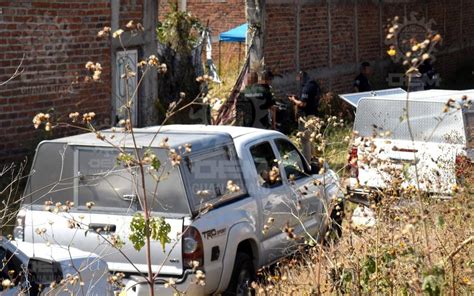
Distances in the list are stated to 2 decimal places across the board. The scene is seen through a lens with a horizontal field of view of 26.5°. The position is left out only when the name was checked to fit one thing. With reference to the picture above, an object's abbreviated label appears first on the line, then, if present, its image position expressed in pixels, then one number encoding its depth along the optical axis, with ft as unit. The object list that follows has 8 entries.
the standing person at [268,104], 62.08
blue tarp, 81.61
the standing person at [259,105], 62.13
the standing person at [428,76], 85.34
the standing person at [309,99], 63.41
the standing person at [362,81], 77.05
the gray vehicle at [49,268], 25.74
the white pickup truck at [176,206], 30.94
